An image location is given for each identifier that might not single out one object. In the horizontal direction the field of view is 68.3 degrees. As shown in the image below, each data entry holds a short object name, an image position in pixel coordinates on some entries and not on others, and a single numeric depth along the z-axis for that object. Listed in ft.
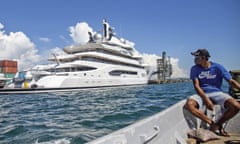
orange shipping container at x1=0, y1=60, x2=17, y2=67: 185.79
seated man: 7.77
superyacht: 68.56
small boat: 4.48
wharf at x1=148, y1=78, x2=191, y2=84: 172.53
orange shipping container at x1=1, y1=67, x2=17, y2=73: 184.99
